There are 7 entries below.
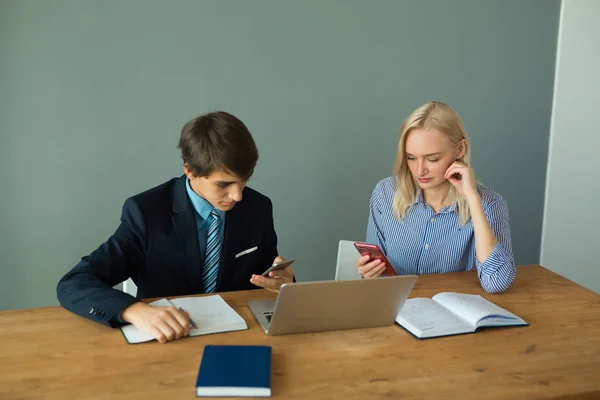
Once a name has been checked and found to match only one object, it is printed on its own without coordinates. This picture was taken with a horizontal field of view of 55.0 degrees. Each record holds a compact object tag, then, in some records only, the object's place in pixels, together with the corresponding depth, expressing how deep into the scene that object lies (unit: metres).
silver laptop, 1.49
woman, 2.22
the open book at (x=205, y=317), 1.56
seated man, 1.69
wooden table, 1.31
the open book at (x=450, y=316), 1.64
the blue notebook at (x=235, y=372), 1.27
